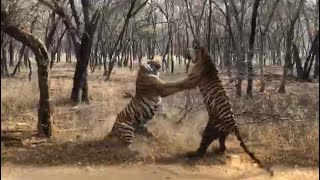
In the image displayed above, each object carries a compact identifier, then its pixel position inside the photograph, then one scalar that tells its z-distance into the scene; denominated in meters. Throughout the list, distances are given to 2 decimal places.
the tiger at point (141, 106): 7.04
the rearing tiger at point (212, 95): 6.50
